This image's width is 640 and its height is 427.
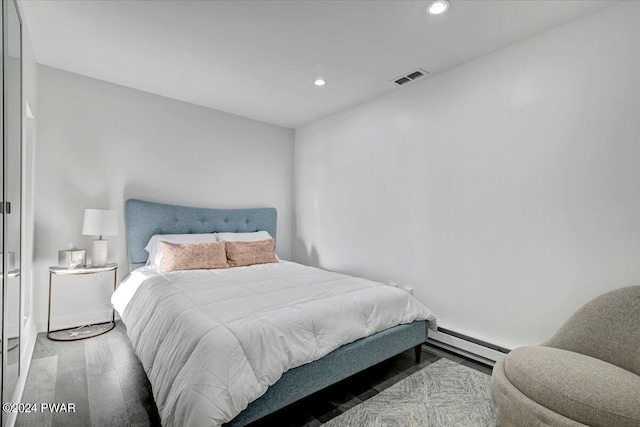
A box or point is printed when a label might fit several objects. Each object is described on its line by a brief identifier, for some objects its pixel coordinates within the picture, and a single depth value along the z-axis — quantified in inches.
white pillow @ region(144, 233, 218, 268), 123.4
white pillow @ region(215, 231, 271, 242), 147.5
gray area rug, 71.1
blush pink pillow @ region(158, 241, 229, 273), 118.7
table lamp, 113.6
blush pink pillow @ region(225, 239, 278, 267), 134.2
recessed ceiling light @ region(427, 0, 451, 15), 77.5
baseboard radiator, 97.3
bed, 58.0
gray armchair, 52.8
